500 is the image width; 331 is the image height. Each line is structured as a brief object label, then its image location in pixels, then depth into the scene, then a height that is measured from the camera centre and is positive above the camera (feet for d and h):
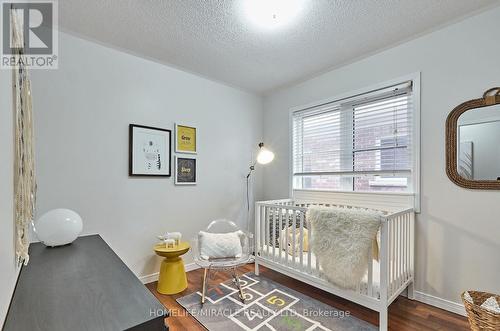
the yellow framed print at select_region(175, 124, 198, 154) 8.98 +0.98
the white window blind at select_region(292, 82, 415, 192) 7.55 +0.79
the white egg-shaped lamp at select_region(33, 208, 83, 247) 5.46 -1.47
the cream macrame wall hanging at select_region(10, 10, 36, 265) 3.16 +0.27
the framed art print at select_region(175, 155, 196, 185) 8.98 -0.21
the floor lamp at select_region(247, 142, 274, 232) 9.90 +0.36
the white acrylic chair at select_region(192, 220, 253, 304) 7.02 -2.93
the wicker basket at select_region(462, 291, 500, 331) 4.61 -3.06
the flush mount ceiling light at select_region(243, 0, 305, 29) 5.61 +3.79
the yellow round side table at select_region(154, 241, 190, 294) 7.47 -3.41
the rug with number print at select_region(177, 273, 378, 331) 5.83 -3.95
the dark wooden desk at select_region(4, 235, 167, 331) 2.69 -1.81
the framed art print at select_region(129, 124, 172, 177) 7.89 +0.48
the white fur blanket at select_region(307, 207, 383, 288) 5.76 -1.94
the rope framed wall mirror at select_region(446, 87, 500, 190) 5.96 +0.57
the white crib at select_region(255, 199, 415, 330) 5.58 -2.78
